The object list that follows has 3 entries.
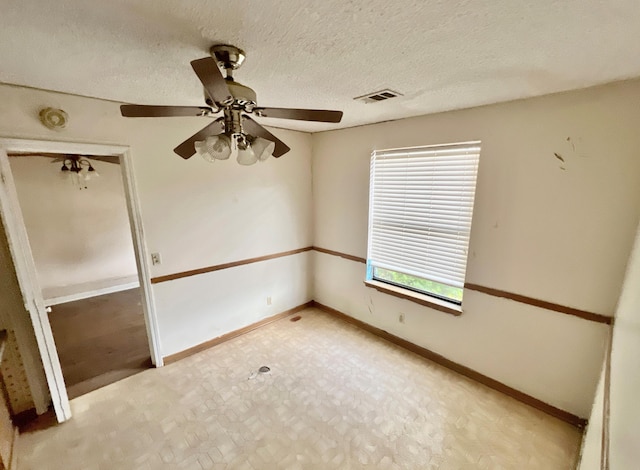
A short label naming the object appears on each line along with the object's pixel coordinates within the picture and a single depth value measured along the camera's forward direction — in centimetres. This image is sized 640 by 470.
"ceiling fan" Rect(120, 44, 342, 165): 118
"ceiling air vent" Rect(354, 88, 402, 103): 179
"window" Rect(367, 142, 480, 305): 228
